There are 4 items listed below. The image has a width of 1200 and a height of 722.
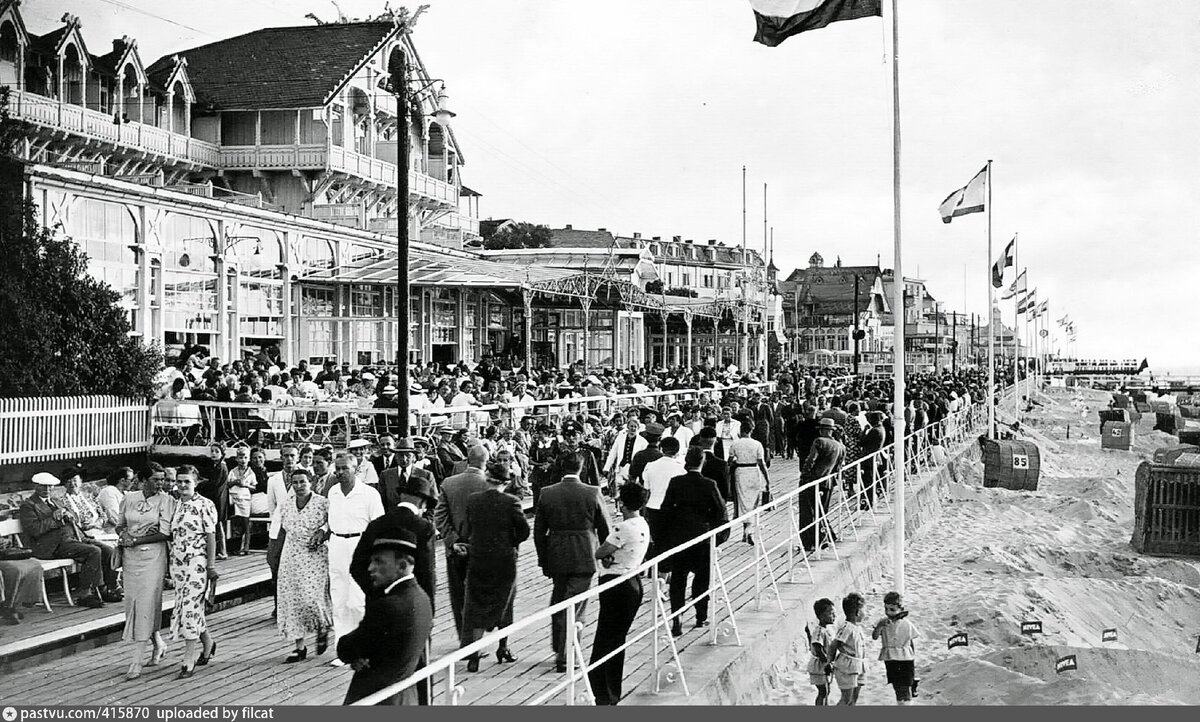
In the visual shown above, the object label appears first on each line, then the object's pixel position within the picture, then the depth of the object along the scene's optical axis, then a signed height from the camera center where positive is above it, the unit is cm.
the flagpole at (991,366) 3089 -60
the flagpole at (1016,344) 3738 +8
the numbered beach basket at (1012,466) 2705 -297
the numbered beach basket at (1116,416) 4959 -324
